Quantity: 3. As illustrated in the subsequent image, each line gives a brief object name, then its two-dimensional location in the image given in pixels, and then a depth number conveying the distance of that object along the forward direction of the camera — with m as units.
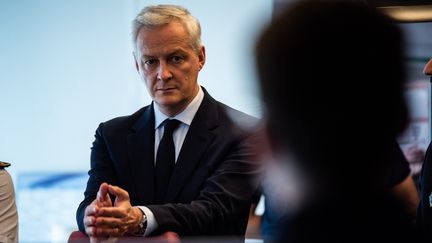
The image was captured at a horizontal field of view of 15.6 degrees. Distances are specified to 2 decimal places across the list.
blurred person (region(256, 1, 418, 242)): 1.56
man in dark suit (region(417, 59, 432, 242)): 1.74
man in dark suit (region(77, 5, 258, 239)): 3.35
